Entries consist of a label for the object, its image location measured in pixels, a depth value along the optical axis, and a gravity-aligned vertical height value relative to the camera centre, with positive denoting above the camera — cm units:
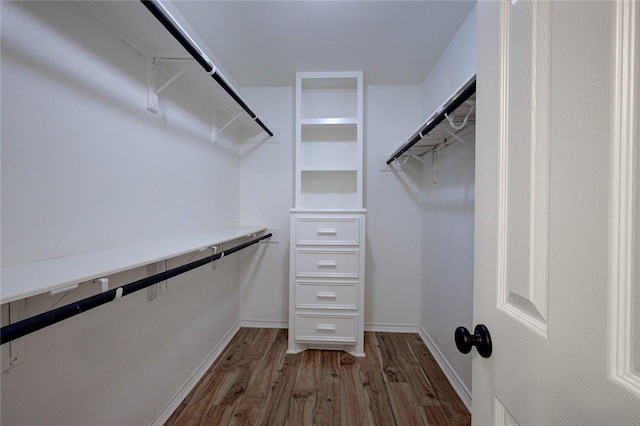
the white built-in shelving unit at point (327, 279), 188 -50
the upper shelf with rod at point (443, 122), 95 +48
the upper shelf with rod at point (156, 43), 88 +72
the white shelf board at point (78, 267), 53 -16
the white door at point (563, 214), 27 +0
